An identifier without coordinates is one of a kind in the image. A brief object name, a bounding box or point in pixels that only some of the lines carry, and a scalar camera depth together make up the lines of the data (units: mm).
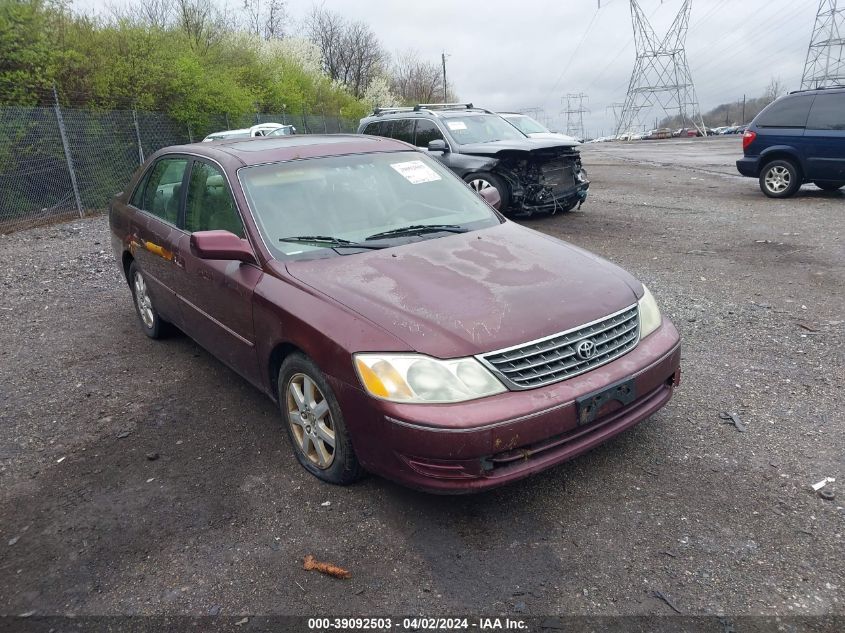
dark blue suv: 11008
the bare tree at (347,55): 56531
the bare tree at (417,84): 65438
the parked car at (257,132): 15586
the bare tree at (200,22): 29547
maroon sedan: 2832
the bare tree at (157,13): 29569
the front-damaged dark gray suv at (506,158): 10219
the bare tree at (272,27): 49625
